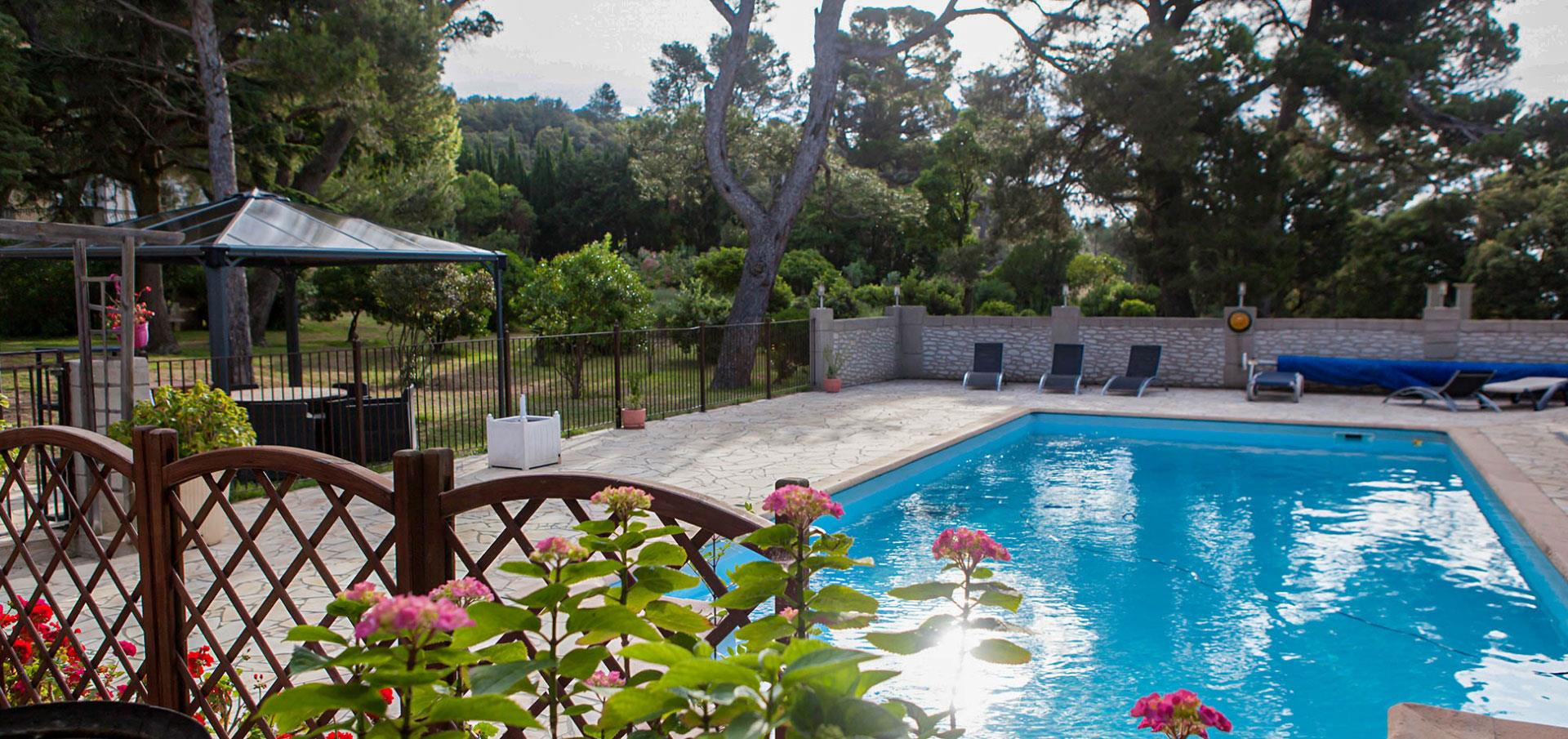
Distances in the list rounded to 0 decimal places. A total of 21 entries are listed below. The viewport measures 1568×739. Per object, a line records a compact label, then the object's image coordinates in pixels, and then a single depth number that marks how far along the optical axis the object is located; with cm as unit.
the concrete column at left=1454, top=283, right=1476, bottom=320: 1516
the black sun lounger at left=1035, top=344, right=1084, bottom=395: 1608
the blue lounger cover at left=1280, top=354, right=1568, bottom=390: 1415
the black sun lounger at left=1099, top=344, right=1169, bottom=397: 1576
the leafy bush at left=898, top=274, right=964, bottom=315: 1991
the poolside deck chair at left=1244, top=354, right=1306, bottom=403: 1469
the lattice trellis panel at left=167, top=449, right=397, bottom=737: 195
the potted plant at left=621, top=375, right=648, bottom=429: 1182
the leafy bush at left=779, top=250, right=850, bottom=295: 2306
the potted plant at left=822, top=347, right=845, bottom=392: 1596
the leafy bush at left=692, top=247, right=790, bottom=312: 2152
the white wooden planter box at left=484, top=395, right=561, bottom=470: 887
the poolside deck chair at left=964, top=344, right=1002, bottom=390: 1655
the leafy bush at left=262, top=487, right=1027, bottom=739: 113
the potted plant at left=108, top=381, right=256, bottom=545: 585
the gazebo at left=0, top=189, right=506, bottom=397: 874
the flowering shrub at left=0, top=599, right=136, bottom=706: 278
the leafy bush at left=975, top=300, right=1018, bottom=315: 1909
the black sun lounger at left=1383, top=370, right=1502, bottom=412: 1363
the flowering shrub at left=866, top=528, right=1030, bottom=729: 158
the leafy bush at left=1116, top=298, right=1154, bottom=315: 1938
